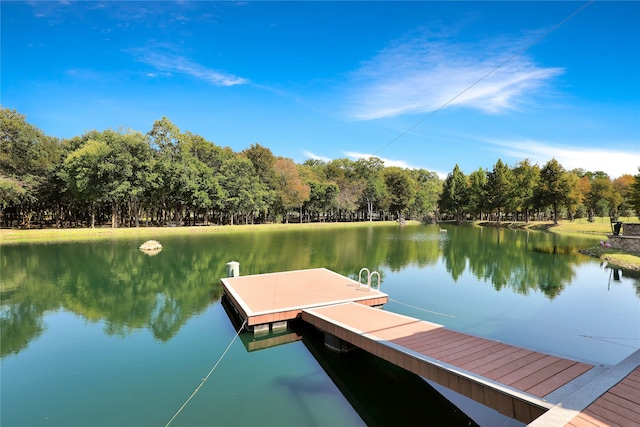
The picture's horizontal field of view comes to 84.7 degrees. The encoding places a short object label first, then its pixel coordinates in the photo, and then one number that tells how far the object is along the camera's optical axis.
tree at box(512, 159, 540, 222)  54.34
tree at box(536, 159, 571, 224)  48.22
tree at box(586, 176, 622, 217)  53.34
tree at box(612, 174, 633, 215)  54.34
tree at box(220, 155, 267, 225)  45.31
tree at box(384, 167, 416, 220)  68.69
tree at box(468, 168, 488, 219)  62.16
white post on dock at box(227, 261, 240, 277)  13.32
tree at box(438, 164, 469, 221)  68.81
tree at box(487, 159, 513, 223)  57.40
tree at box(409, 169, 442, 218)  76.93
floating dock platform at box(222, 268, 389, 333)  8.88
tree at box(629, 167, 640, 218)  32.91
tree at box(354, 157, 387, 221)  64.31
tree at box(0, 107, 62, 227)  35.25
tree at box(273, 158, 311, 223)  52.59
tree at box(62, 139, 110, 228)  35.03
